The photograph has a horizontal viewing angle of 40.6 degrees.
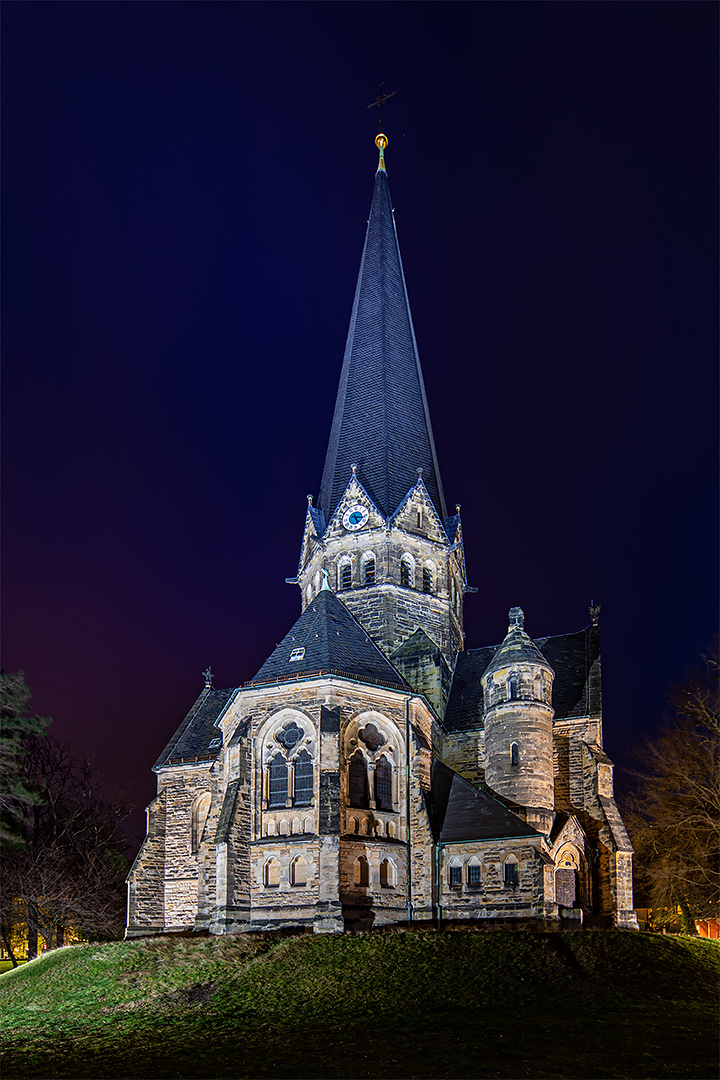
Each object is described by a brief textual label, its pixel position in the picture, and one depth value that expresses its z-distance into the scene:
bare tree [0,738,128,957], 39.03
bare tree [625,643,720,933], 36.56
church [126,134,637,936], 31.31
